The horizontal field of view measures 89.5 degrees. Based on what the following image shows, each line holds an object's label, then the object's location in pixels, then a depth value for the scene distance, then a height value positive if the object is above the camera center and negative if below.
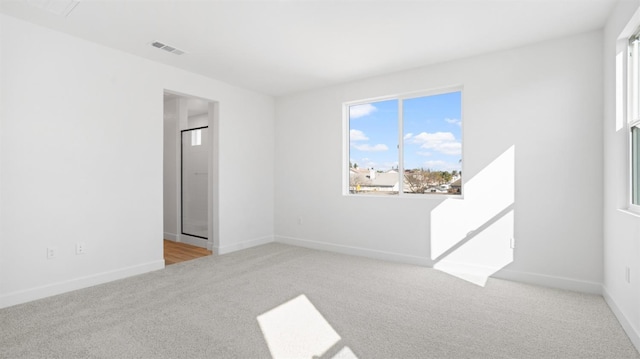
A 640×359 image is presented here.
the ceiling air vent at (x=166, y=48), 3.37 +1.39
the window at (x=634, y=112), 2.38 +0.49
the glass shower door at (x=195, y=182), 5.36 -0.09
